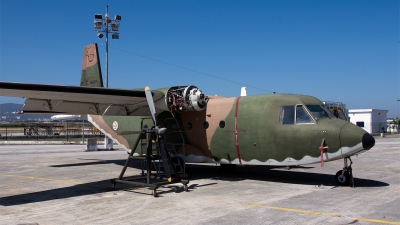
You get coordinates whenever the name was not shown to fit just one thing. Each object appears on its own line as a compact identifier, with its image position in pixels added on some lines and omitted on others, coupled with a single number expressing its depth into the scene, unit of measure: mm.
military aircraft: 11406
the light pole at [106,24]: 31359
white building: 71688
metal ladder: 11529
